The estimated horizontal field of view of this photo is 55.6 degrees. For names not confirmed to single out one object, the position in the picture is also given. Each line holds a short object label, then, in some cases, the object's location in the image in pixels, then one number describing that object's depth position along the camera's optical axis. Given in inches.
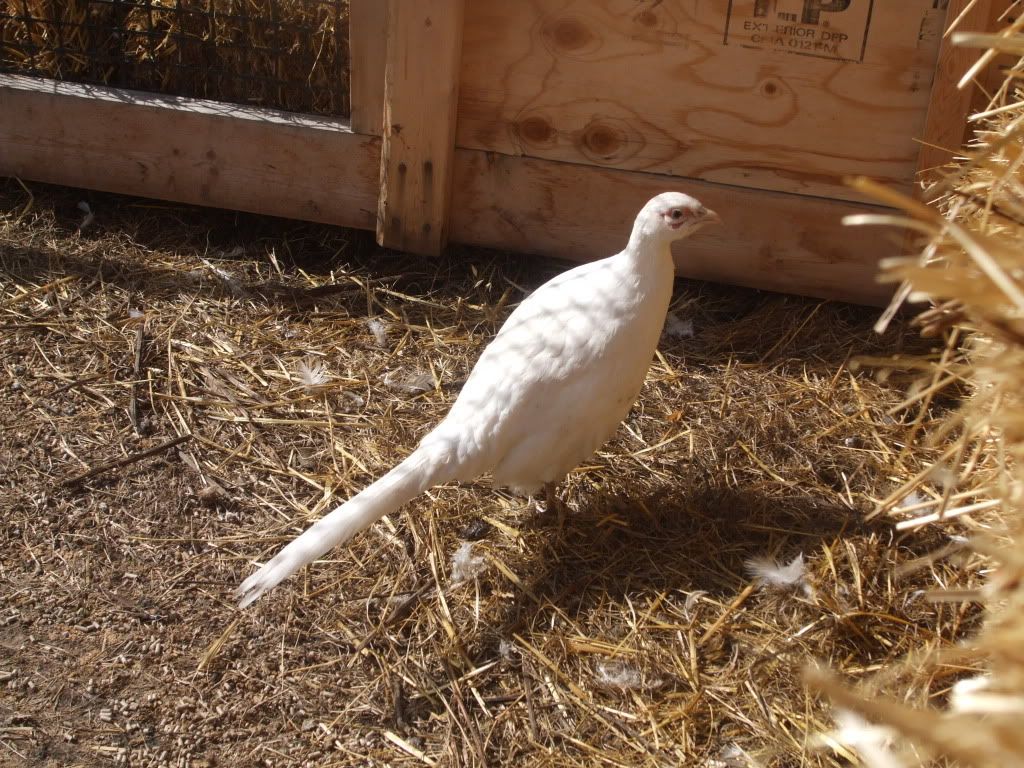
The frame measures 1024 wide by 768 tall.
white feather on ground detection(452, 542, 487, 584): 105.1
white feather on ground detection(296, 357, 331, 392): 131.5
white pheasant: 102.4
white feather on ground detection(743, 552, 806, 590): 103.0
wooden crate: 131.4
